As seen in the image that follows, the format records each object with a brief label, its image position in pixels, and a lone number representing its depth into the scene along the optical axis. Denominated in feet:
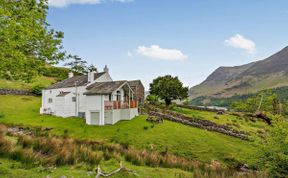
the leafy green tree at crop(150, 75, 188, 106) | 156.19
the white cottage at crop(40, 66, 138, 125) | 97.08
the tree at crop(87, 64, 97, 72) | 243.87
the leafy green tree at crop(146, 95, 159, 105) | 170.11
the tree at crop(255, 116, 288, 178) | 40.71
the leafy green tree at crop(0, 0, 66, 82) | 23.86
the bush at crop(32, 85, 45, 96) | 162.67
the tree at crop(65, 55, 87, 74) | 242.36
